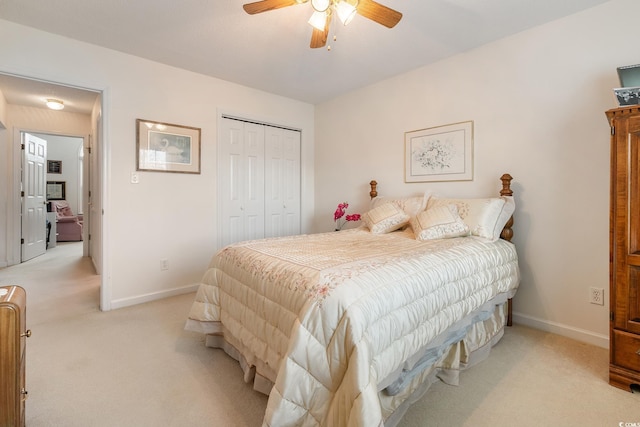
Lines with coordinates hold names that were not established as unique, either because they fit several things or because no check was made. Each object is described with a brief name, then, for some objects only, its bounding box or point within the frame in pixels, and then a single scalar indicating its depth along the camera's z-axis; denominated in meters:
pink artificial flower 3.47
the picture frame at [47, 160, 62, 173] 7.82
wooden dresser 1.00
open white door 4.59
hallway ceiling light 4.04
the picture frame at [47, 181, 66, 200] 7.85
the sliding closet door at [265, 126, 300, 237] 4.00
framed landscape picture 2.95
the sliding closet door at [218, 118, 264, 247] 3.57
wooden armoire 1.57
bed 1.08
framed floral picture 2.78
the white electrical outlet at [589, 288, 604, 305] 2.12
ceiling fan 1.69
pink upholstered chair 6.89
